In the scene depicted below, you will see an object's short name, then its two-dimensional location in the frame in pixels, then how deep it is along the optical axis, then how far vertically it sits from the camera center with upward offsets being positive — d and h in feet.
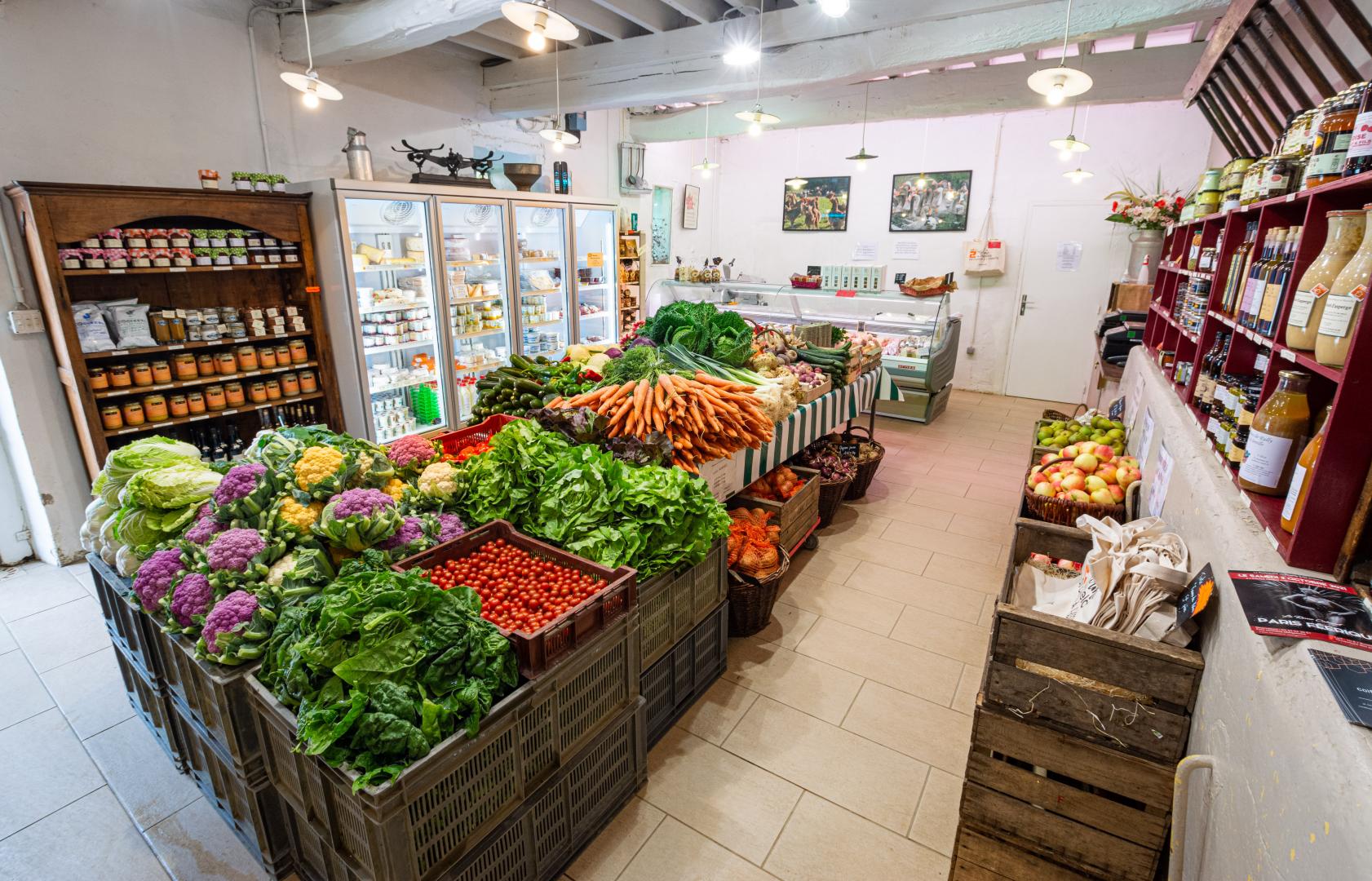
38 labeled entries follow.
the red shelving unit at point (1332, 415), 4.60 -1.17
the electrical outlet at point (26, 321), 12.12 -1.19
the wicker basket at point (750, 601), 10.51 -5.45
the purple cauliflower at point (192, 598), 6.19 -3.16
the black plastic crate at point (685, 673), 8.47 -5.59
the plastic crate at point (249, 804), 6.43 -5.62
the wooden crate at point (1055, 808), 5.79 -4.96
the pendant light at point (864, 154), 21.40 +3.46
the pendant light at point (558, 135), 16.20 +3.02
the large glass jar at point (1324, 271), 5.37 -0.07
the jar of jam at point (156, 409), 13.30 -3.04
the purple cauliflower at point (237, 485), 7.04 -2.40
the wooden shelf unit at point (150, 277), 11.60 -0.43
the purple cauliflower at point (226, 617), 5.88 -3.18
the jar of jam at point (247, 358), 14.55 -2.20
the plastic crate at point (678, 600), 7.82 -4.36
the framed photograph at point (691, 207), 31.37 +2.46
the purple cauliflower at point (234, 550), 6.34 -2.80
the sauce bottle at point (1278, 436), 5.61 -1.49
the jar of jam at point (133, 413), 13.07 -3.06
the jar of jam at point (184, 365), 13.61 -2.23
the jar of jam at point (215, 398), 14.16 -3.00
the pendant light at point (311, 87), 11.94 +3.07
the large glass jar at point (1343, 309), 4.72 -0.34
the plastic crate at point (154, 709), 7.99 -5.68
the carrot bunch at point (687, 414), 9.86 -2.34
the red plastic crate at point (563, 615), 5.90 -3.30
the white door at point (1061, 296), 25.48 -1.38
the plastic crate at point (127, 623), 7.46 -4.29
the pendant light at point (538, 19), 9.00 +3.27
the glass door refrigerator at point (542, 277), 20.80 -0.61
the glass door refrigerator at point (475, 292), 18.60 -0.97
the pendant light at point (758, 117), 15.19 +3.28
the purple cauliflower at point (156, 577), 6.61 -3.17
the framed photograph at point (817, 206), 30.07 +2.43
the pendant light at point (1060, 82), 10.18 +2.74
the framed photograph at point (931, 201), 27.48 +2.44
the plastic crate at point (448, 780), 4.96 -4.30
